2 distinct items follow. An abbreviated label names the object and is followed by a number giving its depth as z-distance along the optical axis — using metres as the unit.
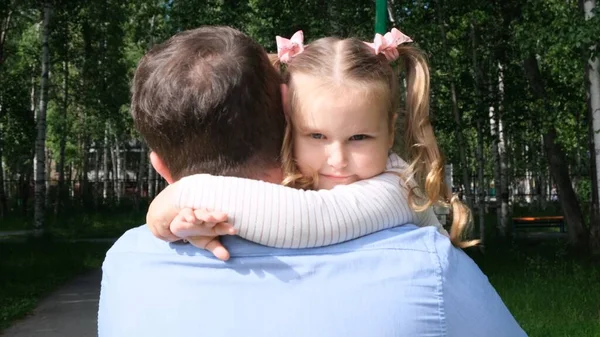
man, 1.56
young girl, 1.63
